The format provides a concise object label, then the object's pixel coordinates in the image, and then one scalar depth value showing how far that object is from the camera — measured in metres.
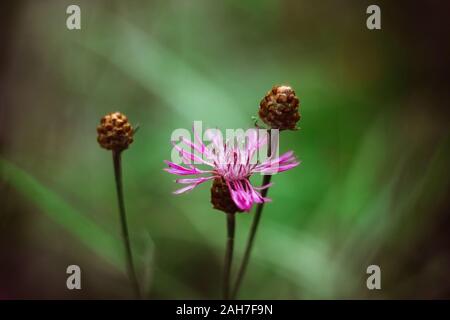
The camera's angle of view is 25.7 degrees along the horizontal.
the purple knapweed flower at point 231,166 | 0.30
